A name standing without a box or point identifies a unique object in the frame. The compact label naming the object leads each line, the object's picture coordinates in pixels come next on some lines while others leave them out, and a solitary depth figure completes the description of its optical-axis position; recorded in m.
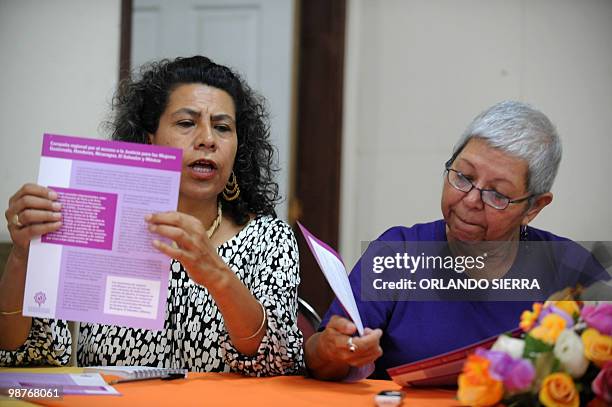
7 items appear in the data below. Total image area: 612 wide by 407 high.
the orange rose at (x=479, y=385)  3.07
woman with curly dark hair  3.42
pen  3.36
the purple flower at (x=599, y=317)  3.08
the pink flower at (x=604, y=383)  3.07
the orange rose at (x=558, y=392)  3.05
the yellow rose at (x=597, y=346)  3.06
